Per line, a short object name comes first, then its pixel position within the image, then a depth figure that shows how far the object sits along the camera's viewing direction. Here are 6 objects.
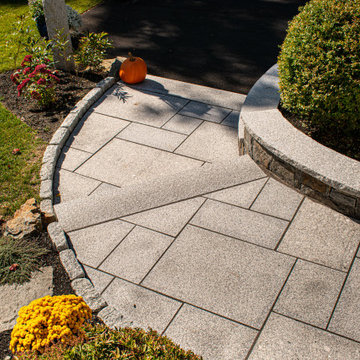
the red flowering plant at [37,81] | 6.17
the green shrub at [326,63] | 4.28
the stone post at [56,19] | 6.70
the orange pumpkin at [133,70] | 6.83
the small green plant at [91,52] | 7.02
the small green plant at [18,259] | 3.79
